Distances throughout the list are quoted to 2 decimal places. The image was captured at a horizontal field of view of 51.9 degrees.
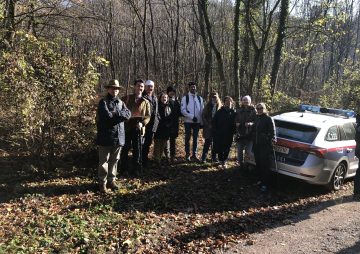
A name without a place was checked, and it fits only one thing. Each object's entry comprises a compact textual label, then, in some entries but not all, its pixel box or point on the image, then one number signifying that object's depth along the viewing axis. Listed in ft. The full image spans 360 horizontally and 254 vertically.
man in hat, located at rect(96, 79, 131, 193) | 23.65
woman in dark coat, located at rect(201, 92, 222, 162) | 32.17
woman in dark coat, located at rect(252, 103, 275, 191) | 27.48
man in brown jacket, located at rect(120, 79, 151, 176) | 27.04
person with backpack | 32.42
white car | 27.04
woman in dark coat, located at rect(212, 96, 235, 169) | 31.19
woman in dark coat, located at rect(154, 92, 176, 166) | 30.50
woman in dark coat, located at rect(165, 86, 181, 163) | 31.76
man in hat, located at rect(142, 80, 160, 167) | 28.53
